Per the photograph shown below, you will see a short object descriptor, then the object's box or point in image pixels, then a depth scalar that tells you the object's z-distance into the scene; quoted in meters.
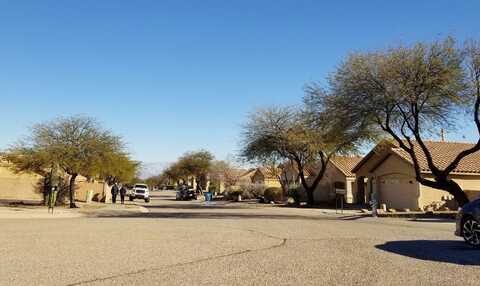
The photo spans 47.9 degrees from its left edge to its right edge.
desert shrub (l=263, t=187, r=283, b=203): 57.28
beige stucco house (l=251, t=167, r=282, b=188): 82.75
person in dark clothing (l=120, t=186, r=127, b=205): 47.38
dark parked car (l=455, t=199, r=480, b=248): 12.16
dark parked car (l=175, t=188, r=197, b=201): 69.69
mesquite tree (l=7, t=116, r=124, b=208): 36.75
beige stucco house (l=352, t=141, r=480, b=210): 37.69
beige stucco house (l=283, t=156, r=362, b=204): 52.97
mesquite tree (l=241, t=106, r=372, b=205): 45.91
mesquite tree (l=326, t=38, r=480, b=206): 25.08
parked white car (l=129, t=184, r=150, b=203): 55.06
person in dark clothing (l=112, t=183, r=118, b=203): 47.01
